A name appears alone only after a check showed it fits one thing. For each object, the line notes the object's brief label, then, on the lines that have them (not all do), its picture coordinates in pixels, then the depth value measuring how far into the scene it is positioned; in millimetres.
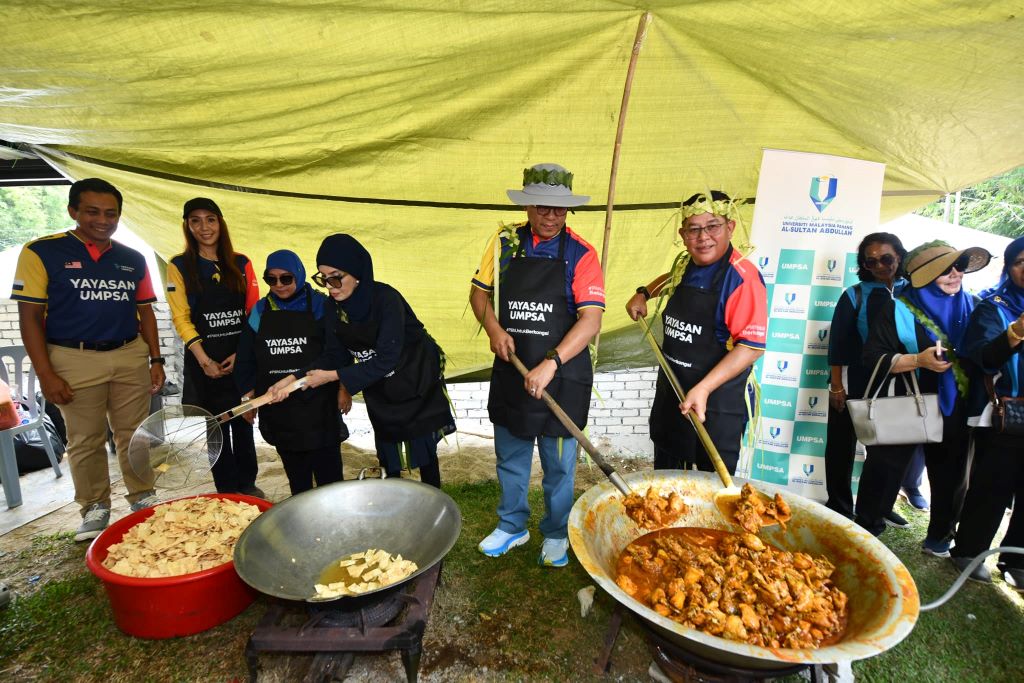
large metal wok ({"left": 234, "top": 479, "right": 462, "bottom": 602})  1906
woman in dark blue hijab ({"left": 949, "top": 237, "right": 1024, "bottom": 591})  2369
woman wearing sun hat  2602
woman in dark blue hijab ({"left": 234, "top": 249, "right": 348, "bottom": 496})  2666
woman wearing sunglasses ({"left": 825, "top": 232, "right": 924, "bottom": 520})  2875
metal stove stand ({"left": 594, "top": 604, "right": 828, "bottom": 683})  1398
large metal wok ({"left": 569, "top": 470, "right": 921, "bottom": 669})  1211
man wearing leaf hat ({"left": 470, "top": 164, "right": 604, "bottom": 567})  2342
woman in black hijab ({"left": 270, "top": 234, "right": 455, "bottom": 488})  2498
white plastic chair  3344
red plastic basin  2059
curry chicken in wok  1409
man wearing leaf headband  2131
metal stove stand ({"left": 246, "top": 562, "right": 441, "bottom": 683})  1764
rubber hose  1543
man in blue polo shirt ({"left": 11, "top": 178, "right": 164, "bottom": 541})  2695
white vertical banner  3205
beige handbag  2553
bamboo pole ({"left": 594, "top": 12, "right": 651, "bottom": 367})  2279
